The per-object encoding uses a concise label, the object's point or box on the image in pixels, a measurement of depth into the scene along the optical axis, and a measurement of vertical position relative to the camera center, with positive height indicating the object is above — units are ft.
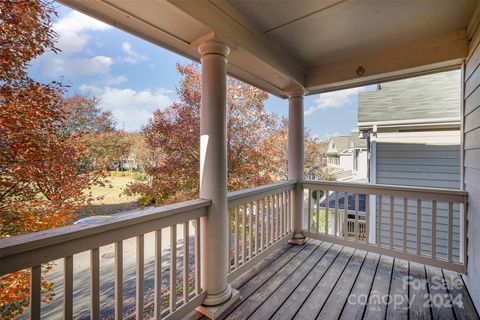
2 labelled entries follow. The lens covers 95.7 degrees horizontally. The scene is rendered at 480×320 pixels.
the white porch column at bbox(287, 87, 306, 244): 10.71 +0.15
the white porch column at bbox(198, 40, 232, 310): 6.02 -0.25
